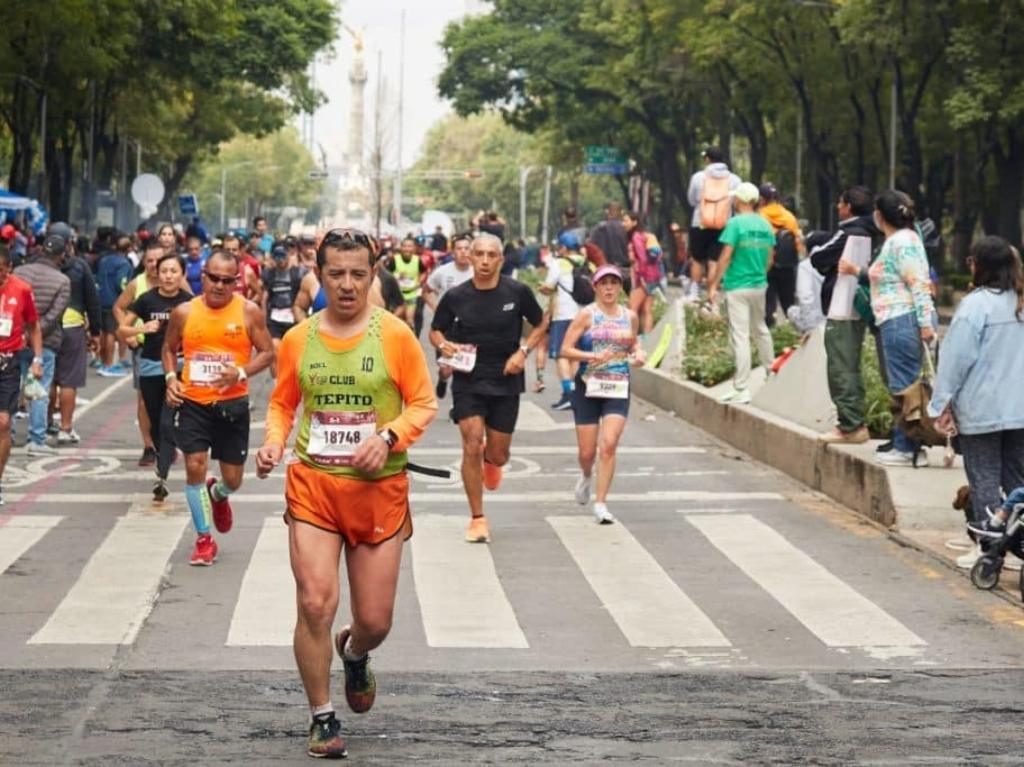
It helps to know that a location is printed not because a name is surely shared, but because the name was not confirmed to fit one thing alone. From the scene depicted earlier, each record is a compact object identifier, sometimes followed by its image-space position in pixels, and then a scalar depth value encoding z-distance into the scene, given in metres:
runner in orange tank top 12.61
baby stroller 11.06
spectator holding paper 13.86
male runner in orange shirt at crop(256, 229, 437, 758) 7.48
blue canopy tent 37.94
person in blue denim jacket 11.51
